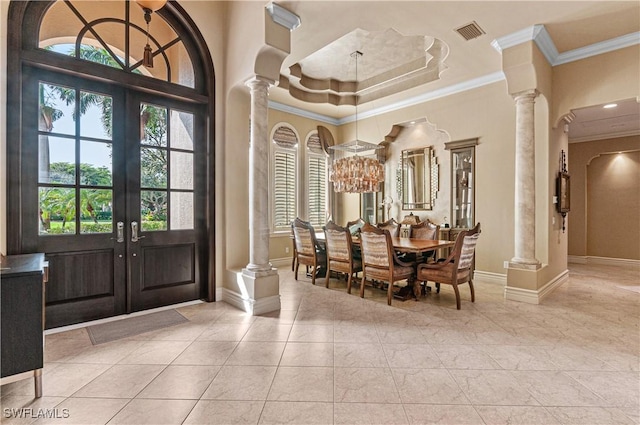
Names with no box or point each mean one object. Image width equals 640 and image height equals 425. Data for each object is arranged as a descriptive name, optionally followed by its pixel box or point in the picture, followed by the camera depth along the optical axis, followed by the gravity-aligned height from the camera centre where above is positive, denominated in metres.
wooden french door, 2.96 +0.19
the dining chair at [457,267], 3.74 -0.72
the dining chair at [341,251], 4.41 -0.59
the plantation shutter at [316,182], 7.12 +0.72
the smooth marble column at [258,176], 3.70 +0.44
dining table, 3.99 -0.46
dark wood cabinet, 1.83 -0.66
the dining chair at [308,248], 4.98 -0.61
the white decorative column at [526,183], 4.09 +0.38
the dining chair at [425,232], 4.70 -0.35
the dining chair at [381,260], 3.89 -0.63
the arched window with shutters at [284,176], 6.50 +0.78
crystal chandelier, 5.22 +0.66
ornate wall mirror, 6.12 +0.69
